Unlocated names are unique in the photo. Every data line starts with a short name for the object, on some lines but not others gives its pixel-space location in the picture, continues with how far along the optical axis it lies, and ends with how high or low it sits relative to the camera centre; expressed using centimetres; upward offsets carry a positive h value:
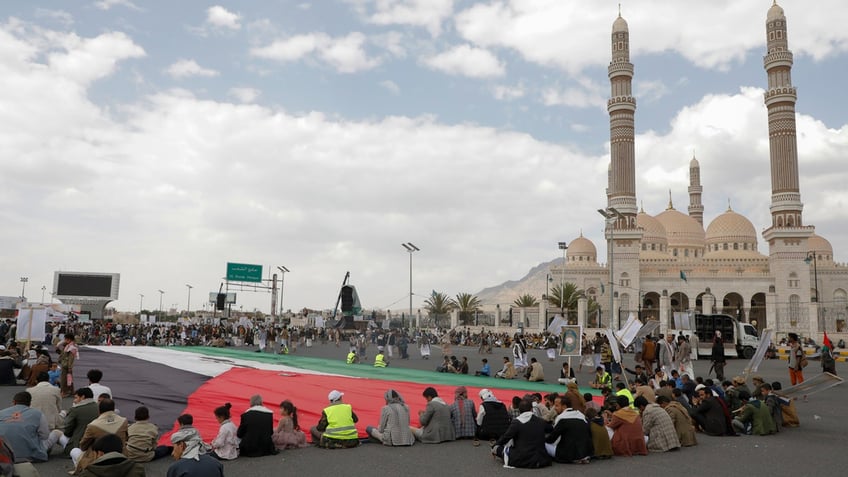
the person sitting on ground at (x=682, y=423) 1036 -159
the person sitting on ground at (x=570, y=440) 912 -167
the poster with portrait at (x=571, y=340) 2539 -72
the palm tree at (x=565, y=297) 6650 +271
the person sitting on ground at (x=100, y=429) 759 -141
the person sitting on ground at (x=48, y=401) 931 -129
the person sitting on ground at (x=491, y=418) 1045 -159
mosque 6081 +711
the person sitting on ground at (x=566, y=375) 1834 -155
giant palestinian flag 1255 -170
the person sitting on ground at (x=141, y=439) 823 -160
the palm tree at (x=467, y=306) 6800 +175
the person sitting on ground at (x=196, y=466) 627 -149
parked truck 3344 -50
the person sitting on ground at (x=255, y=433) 903 -164
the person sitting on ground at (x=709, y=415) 1130 -159
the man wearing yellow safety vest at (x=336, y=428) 970 -167
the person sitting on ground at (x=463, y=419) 1056 -161
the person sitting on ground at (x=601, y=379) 1647 -148
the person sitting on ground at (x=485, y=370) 2152 -164
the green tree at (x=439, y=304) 7969 +207
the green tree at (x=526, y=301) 7333 +233
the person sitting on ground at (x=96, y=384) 972 -108
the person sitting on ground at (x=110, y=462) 624 -145
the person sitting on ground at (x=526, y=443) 870 -165
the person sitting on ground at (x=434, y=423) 1026 -164
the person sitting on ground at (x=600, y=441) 939 -172
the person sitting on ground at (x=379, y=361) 2336 -153
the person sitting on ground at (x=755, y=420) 1142 -168
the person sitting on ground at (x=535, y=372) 2028 -161
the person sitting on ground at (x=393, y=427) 995 -167
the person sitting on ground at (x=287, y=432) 948 -171
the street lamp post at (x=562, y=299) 6209 +230
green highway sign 5879 +404
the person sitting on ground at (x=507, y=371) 2128 -165
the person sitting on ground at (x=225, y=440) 875 -168
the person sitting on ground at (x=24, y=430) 812 -150
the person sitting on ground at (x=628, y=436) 966 -169
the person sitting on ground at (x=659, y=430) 995 -165
